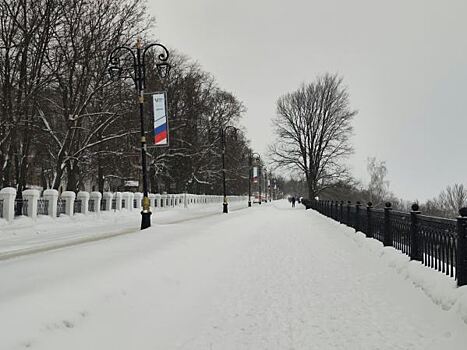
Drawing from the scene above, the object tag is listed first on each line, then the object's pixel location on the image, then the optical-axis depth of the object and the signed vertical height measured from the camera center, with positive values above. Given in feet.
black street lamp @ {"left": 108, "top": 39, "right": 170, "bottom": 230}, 56.77 +5.42
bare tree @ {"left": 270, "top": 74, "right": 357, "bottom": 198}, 177.06 +28.49
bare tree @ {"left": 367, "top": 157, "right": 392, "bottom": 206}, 290.01 +11.94
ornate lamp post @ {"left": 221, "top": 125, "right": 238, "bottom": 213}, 119.10 +13.35
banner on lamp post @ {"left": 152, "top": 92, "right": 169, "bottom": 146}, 59.57 +10.50
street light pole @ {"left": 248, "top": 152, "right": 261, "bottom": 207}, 198.42 +11.25
